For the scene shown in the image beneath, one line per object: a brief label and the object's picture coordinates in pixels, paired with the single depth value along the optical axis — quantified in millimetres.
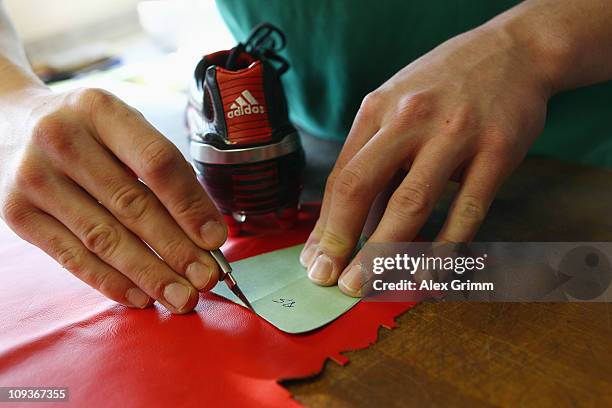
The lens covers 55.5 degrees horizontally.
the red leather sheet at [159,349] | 530
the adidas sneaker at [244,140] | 743
